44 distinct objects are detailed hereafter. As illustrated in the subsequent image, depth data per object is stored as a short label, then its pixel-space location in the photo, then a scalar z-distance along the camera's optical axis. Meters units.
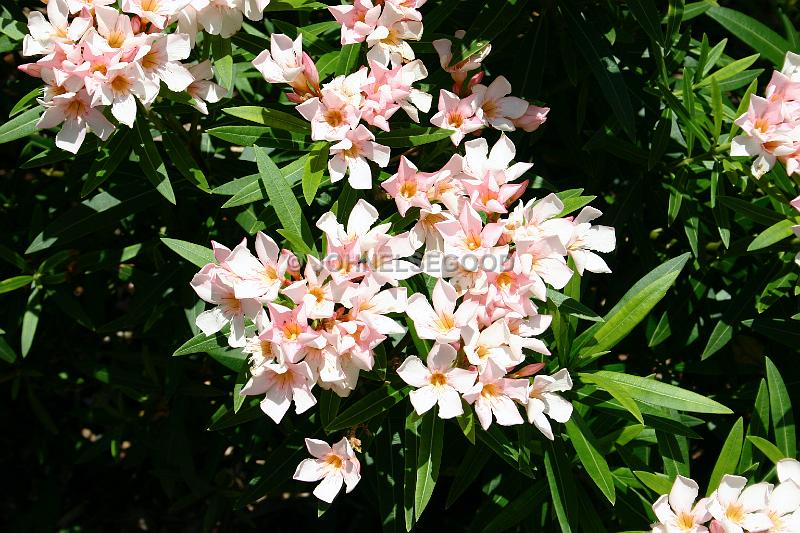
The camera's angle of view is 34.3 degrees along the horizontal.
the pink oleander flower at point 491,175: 0.78
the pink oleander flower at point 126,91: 0.77
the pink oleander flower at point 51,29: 0.77
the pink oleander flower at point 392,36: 0.80
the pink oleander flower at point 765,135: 0.82
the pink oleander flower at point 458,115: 0.82
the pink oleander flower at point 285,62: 0.79
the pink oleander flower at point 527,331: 0.75
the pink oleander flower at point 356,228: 0.76
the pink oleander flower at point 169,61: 0.79
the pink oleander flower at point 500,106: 0.85
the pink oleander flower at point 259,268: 0.75
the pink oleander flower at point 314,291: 0.74
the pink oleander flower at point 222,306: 0.75
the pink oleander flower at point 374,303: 0.74
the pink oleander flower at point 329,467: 0.78
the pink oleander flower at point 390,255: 0.76
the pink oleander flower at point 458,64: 0.85
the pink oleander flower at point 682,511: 0.78
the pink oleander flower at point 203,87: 0.82
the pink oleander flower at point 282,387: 0.74
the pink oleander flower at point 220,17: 0.80
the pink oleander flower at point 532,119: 0.87
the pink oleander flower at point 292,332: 0.73
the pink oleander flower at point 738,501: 0.77
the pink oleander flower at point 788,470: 0.79
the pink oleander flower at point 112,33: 0.77
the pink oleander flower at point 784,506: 0.77
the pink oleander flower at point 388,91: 0.78
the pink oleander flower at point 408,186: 0.78
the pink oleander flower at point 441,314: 0.75
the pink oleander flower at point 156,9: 0.77
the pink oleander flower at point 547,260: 0.77
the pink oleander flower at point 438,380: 0.75
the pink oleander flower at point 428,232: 0.78
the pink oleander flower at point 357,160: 0.79
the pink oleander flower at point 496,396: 0.75
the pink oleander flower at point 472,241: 0.76
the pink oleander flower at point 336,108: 0.78
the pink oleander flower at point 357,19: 0.80
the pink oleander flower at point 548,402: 0.77
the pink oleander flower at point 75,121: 0.79
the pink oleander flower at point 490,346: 0.75
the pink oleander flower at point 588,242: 0.80
